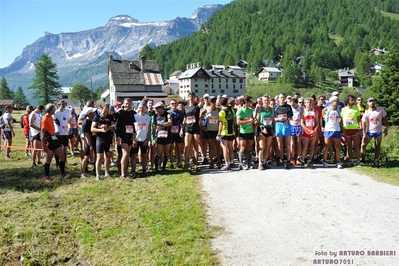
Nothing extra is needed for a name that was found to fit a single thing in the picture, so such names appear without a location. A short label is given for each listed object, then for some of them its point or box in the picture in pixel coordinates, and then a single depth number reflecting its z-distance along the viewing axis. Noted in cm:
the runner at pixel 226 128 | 979
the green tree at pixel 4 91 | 10612
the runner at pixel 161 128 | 980
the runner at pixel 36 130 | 1084
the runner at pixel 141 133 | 936
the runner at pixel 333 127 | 977
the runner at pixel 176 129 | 1011
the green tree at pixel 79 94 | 10238
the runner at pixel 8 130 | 1362
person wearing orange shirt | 923
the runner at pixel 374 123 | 981
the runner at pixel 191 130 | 1013
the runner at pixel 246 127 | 978
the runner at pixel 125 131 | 913
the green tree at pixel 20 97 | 11650
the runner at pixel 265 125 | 984
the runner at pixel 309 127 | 998
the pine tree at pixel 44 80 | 7406
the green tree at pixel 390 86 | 3808
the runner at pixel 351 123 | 993
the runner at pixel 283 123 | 985
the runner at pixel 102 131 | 898
